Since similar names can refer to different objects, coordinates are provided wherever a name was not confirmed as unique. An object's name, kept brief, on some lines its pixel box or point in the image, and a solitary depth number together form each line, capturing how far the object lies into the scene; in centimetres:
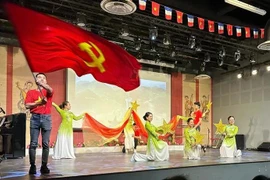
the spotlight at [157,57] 1090
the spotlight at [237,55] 1023
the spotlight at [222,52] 1002
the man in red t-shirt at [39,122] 472
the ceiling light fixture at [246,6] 721
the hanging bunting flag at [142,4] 668
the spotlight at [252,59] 1095
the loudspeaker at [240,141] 1234
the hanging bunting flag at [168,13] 726
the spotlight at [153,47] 962
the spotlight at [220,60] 1066
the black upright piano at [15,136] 733
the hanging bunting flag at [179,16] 762
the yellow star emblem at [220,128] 905
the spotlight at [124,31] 825
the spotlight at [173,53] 1038
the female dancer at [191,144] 768
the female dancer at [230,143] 845
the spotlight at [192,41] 890
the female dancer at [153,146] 714
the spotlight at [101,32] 859
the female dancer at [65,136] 767
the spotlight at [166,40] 859
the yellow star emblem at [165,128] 763
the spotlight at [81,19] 730
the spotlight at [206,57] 1067
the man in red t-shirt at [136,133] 991
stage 481
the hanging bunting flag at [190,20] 780
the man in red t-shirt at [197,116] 983
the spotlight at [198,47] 952
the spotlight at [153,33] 810
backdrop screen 1062
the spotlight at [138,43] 921
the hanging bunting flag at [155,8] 691
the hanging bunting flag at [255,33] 924
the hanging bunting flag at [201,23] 809
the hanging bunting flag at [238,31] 888
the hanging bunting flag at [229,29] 880
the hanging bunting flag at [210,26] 831
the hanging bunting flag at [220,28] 854
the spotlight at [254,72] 1212
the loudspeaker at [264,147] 1096
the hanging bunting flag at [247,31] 905
